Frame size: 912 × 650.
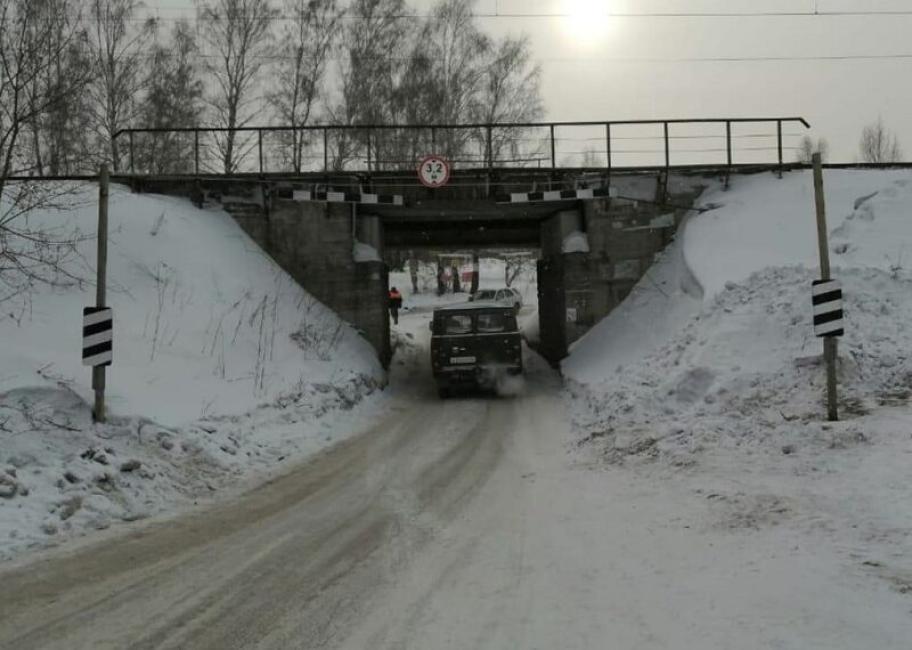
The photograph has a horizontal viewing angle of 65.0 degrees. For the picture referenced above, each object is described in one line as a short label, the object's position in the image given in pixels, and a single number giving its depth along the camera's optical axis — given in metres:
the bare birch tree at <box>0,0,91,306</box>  9.82
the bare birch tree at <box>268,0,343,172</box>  35.47
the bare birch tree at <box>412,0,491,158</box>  38.22
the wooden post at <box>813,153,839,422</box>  8.75
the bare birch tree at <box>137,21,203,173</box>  34.06
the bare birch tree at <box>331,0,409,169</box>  37.03
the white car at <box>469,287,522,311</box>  41.72
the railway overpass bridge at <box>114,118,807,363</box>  19.52
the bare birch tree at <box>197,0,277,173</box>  34.22
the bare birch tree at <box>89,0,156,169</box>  32.00
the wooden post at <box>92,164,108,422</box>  9.67
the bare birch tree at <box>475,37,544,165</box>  39.50
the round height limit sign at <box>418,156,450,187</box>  19.52
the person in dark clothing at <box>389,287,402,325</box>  33.16
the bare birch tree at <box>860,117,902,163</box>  58.25
